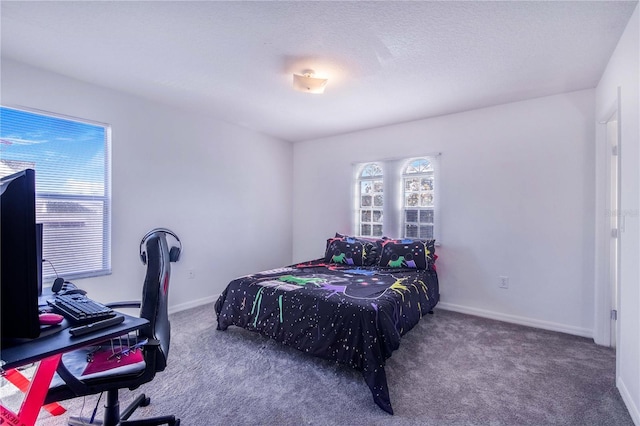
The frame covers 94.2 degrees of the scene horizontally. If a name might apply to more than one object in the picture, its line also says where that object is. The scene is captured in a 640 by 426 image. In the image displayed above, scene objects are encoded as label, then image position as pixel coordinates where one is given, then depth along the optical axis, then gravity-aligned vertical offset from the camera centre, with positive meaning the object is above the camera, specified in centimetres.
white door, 261 -3
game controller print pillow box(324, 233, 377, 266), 368 -49
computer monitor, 95 -10
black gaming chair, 125 -70
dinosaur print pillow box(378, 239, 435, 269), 338 -47
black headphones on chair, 161 -23
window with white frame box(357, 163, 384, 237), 429 +20
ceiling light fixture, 253 +113
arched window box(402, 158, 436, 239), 386 +20
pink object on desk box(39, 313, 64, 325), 120 -44
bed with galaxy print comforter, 206 -75
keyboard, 125 -43
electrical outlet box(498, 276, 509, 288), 329 -77
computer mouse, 175 -47
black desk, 96 -47
